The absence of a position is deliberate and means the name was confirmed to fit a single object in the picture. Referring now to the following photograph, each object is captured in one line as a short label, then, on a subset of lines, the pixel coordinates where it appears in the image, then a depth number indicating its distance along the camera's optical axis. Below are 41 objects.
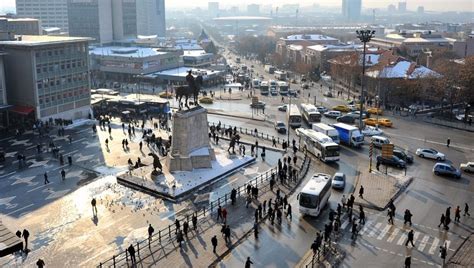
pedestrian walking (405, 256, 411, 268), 23.57
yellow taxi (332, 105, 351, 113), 66.00
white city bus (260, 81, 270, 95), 82.62
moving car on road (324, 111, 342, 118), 62.28
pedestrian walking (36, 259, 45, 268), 23.34
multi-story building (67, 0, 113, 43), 126.81
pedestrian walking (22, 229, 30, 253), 26.84
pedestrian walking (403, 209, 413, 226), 29.62
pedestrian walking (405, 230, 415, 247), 26.41
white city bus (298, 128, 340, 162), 42.28
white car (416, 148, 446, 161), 43.59
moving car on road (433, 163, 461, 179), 38.88
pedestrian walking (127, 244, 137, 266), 24.23
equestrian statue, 40.41
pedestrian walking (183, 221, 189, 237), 27.68
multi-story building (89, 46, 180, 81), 97.06
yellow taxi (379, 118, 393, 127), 57.22
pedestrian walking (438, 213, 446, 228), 29.02
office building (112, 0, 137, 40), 132.50
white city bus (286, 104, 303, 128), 55.69
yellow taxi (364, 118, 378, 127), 57.72
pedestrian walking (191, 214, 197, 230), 28.50
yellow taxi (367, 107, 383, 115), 63.00
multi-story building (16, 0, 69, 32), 174.50
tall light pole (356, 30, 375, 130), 49.94
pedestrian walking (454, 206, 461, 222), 29.91
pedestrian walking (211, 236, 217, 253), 25.78
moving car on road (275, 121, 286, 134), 54.72
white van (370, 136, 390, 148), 47.38
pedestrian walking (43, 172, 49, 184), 37.21
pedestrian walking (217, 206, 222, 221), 30.15
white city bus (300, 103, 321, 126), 56.34
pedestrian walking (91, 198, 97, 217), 31.27
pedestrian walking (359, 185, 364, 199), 33.69
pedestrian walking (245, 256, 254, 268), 22.83
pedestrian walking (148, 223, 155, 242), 26.76
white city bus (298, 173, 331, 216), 30.06
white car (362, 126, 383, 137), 52.25
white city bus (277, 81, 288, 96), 82.38
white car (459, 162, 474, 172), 40.31
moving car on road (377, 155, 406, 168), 41.34
